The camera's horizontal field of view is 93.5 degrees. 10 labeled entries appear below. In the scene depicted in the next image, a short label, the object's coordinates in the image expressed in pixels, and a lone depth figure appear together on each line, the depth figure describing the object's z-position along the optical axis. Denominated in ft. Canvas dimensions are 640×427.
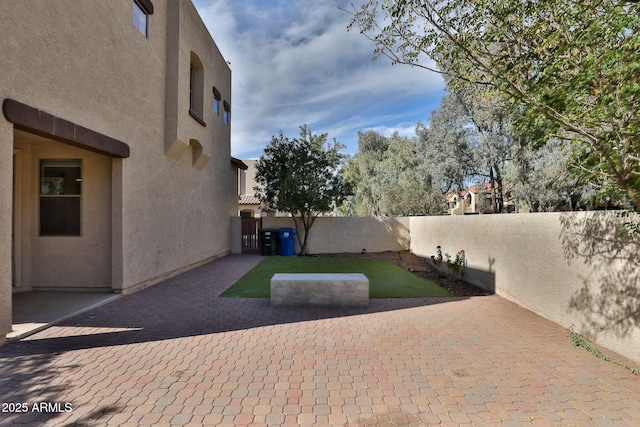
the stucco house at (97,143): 14.88
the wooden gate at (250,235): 49.90
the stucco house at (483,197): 71.82
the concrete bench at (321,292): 20.07
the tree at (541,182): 51.62
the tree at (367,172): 97.96
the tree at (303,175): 45.03
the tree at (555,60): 10.52
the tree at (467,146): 62.75
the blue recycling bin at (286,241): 47.62
